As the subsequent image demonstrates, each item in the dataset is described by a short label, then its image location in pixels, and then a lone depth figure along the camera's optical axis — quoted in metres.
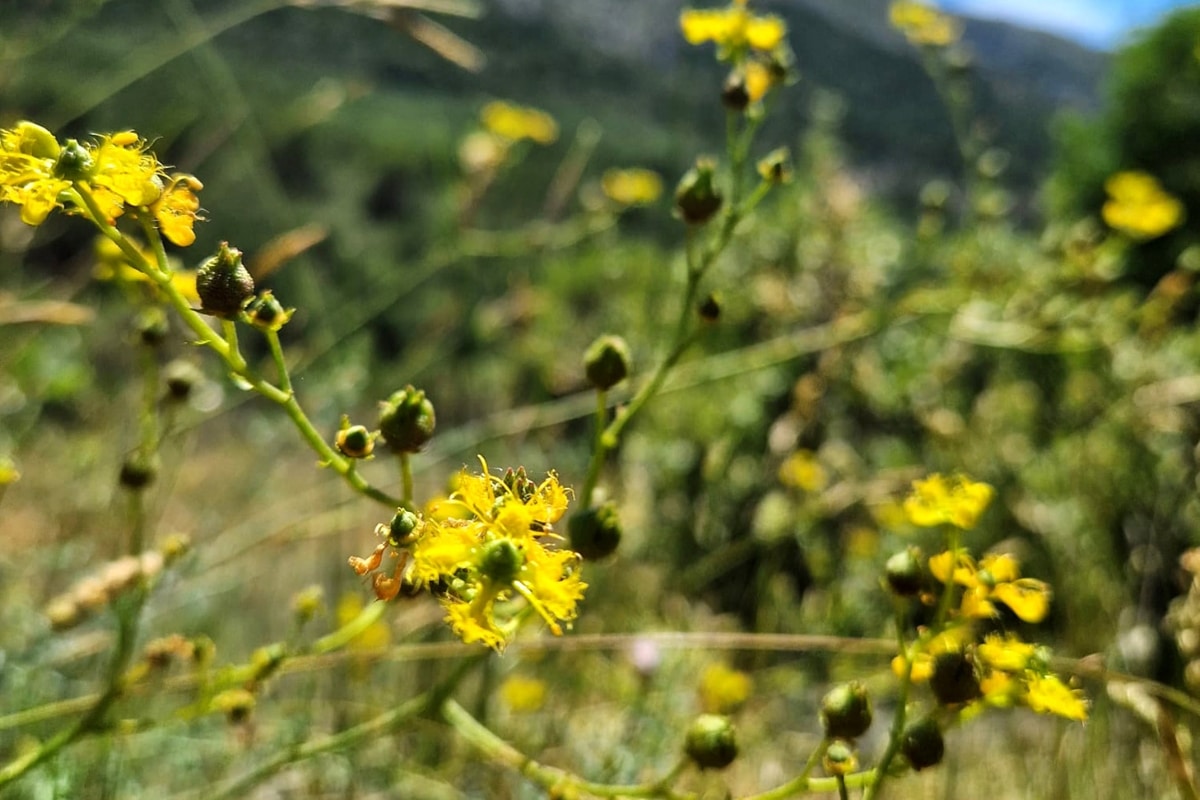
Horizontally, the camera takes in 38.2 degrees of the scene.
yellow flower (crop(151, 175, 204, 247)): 0.19
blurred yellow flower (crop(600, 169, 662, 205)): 0.48
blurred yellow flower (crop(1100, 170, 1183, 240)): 0.44
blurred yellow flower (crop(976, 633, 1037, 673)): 0.20
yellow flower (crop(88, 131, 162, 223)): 0.19
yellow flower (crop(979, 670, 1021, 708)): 0.20
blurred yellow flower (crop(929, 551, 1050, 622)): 0.21
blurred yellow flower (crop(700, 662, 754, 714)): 0.37
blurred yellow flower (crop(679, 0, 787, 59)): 0.27
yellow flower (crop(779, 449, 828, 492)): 0.51
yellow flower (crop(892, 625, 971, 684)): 0.20
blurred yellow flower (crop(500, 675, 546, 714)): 0.38
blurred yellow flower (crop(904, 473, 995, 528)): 0.21
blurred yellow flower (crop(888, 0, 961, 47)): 0.49
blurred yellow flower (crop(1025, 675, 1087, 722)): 0.20
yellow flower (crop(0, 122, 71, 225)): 0.18
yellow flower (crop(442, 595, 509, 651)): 0.18
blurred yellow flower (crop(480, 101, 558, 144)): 0.49
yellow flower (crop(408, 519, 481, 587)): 0.18
